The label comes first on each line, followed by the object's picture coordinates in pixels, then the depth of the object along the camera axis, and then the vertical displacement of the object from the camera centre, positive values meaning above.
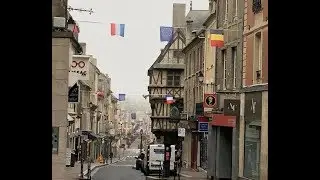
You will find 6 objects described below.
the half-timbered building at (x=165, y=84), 55.59 +2.01
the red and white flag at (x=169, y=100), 44.67 +0.35
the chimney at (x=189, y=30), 44.47 +5.71
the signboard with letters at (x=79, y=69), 22.34 +1.36
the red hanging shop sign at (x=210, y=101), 25.77 +0.17
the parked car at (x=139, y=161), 42.50 -4.28
